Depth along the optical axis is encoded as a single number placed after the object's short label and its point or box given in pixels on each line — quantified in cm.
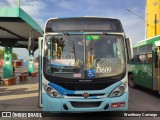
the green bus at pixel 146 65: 599
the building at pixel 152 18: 1551
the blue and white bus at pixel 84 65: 332
